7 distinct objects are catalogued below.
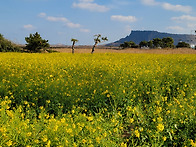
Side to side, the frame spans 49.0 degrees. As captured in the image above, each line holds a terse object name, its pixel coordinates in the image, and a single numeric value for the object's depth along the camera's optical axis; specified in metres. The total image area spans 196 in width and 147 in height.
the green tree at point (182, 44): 96.18
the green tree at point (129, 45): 93.49
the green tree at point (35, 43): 39.62
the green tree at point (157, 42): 91.25
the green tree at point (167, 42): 89.19
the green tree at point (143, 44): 94.88
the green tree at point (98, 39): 31.81
